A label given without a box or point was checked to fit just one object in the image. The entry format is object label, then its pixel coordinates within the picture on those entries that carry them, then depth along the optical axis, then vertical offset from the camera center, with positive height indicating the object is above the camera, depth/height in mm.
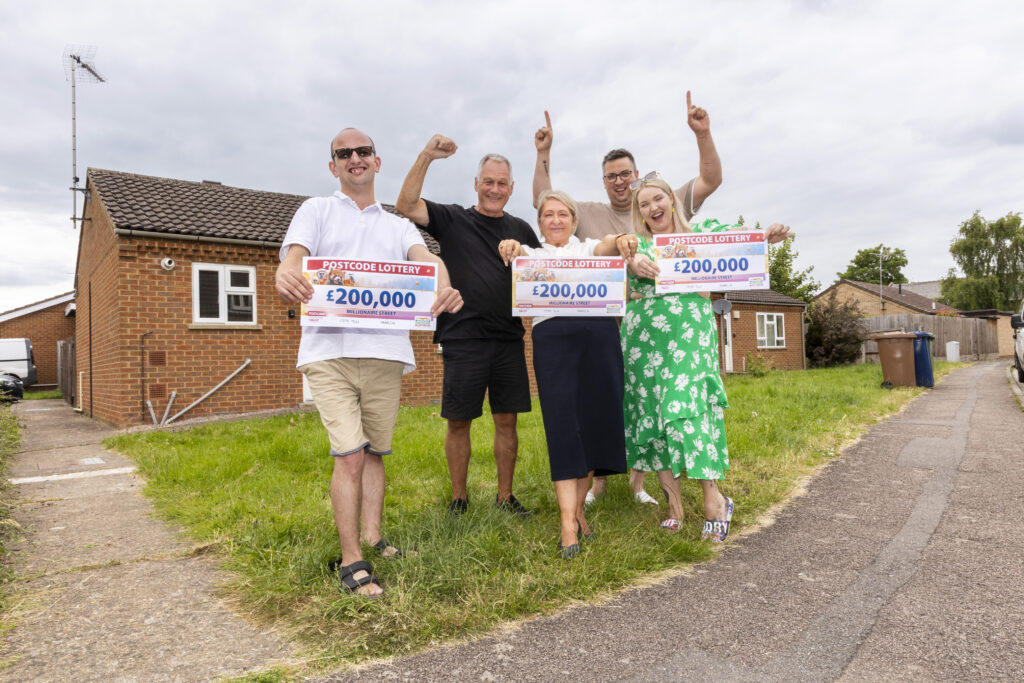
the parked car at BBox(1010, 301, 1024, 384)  14242 +50
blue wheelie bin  14047 -283
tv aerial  14992 +7736
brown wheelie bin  13648 -130
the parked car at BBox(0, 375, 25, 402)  19445 -257
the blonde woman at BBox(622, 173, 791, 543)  3686 -125
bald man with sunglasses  2980 +66
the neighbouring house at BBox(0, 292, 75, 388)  30688 +2422
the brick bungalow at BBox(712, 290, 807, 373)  25031 +1055
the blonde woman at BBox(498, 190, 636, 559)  3443 -192
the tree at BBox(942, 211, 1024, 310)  52594 +7331
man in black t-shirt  3939 +260
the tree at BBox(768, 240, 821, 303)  38000 +4908
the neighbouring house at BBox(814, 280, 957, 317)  47375 +4010
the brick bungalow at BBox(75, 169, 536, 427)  11164 +1250
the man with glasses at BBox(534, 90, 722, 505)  4180 +1139
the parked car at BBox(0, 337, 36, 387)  26797 +788
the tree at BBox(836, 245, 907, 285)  69938 +9778
